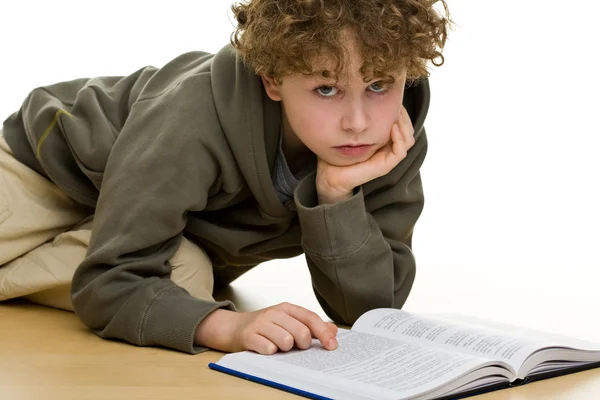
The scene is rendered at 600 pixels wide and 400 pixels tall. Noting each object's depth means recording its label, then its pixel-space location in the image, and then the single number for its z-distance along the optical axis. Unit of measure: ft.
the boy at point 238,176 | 5.54
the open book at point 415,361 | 4.90
